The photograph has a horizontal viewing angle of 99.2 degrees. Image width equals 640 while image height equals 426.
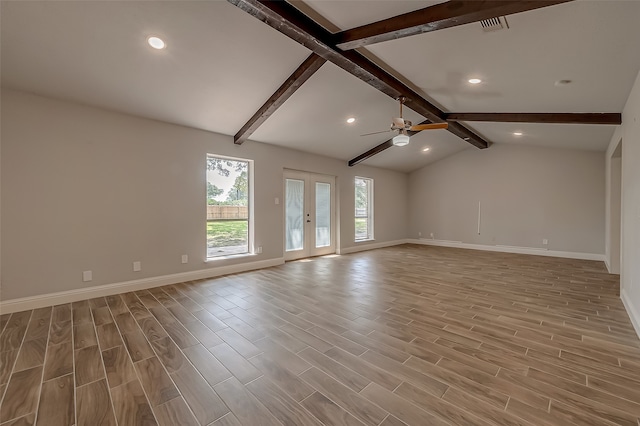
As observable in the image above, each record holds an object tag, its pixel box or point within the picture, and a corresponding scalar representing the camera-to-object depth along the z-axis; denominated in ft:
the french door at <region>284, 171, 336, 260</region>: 20.76
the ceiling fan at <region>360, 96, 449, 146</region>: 13.41
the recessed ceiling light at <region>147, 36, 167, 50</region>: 8.98
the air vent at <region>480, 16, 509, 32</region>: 7.77
